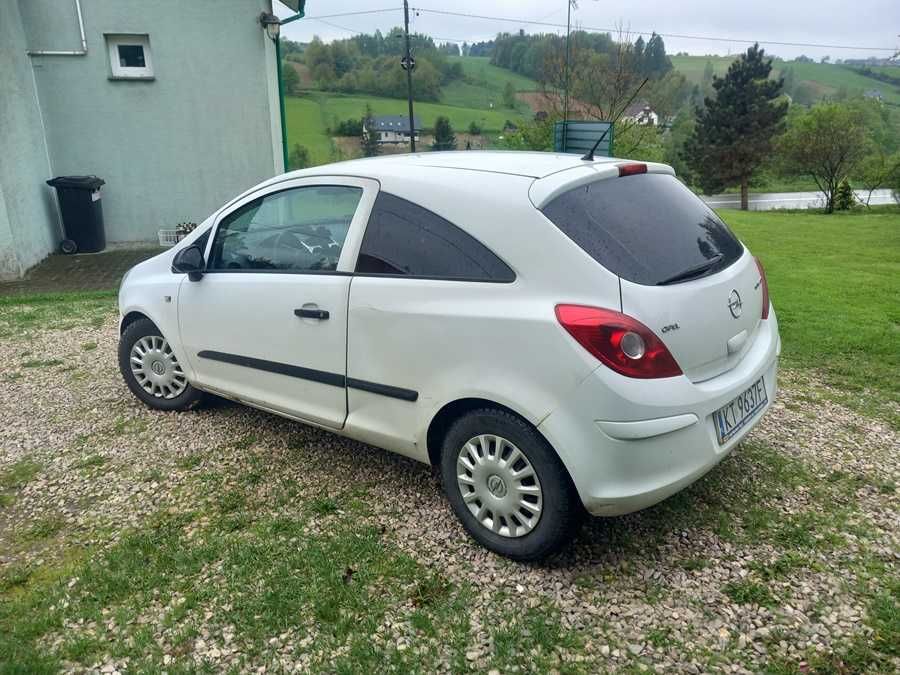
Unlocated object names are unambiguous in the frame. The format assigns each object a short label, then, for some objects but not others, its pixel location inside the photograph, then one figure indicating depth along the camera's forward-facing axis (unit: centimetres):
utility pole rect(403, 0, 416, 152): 2208
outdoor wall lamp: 1098
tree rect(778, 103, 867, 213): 4316
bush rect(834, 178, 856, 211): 3662
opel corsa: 254
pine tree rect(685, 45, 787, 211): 4772
